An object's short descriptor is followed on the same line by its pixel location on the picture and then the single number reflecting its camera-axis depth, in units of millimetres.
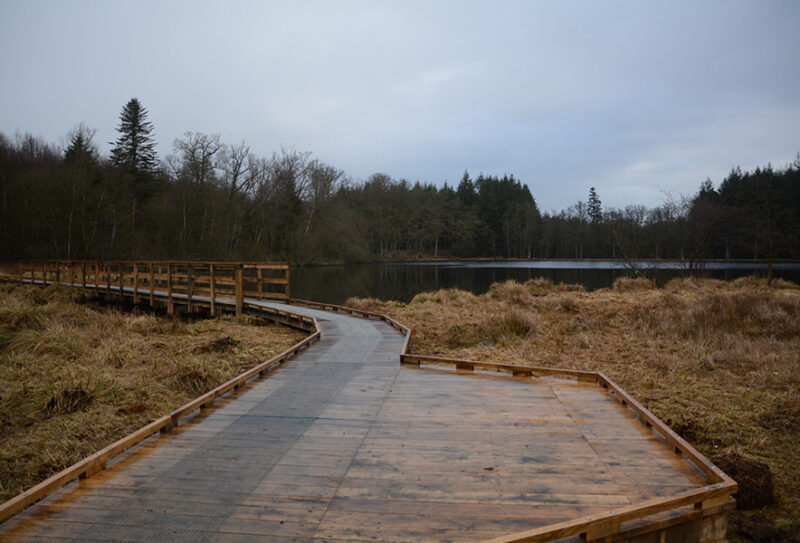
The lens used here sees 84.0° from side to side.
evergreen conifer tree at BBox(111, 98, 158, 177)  34900
